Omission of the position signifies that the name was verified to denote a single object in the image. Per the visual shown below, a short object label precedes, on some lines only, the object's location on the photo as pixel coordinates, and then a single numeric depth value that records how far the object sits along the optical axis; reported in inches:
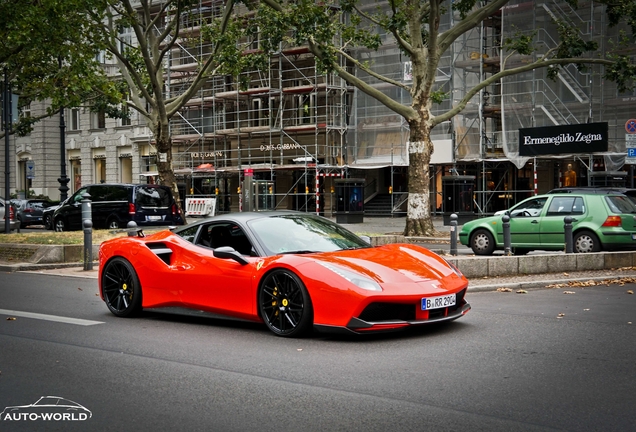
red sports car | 296.2
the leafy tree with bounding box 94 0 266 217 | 1055.0
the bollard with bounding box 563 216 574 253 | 582.6
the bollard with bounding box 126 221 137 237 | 543.8
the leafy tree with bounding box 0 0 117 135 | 889.5
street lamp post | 1437.0
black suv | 1054.4
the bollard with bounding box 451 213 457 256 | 673.2
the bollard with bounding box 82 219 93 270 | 612.7
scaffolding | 1327.5
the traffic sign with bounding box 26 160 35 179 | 1603.1
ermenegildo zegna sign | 1192.2
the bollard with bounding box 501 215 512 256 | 623.8
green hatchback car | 667.4
